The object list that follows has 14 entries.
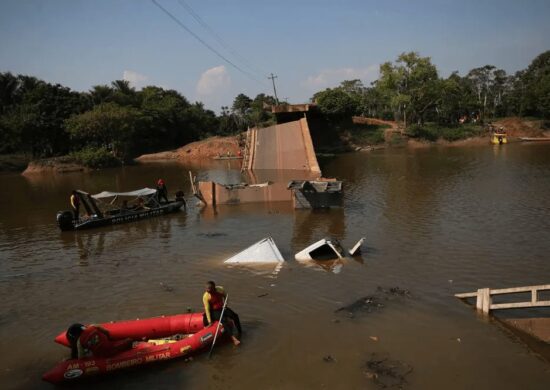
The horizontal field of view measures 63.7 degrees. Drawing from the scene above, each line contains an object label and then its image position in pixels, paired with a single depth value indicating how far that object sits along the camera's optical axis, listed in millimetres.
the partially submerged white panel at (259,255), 17359
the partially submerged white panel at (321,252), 17500
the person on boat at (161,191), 28391
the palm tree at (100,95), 68481
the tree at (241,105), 90981
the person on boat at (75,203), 23750
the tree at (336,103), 68875
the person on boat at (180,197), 28647
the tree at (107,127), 58500
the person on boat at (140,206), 26609
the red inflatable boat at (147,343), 9945
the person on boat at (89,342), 10125
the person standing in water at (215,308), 11336
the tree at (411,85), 70312
